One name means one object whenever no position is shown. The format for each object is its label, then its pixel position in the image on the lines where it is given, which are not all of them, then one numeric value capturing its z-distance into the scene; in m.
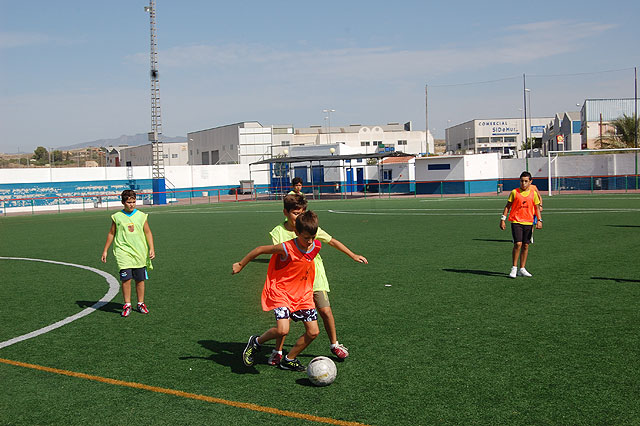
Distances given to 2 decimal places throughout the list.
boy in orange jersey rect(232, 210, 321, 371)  6.00
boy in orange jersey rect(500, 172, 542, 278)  11.50
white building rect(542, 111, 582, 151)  79.81
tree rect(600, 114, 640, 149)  56.03
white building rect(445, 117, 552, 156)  121.75
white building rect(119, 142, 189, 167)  98.44
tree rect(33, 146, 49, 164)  137.25
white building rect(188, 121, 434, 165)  94.50
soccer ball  5.80
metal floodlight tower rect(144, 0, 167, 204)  57.99
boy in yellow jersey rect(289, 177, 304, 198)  12.09
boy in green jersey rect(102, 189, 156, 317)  9.20
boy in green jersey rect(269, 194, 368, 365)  6.41
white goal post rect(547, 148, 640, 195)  49.88
